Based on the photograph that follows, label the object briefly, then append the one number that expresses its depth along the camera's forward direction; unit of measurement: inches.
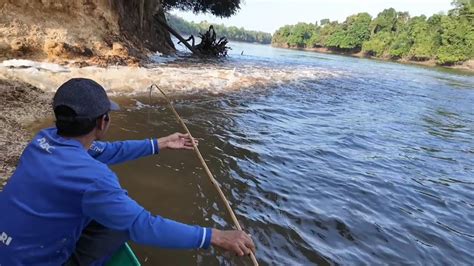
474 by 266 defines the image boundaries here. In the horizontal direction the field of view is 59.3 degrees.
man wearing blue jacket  82.4
